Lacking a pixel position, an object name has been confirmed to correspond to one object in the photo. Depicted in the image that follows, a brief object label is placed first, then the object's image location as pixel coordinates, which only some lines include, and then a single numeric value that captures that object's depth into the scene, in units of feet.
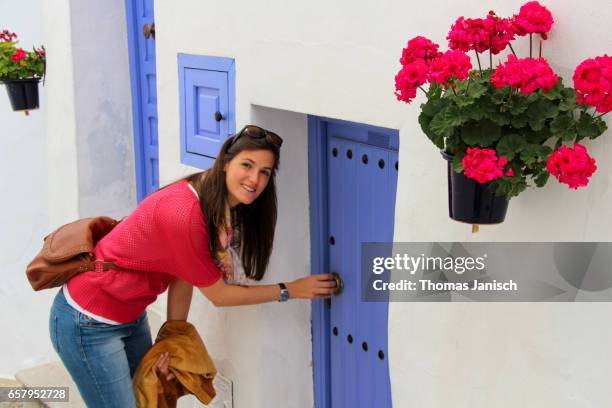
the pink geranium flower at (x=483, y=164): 7.06
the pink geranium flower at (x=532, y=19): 7.38
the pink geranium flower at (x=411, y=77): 7.54
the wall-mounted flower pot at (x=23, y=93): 20.18
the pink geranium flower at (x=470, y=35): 7.50
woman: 10.89
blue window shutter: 12.80
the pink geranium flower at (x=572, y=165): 6.73
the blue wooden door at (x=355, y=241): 11.57
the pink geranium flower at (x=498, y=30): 7.50
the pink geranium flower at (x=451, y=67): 7.33
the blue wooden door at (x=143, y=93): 19.08
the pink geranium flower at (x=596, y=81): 6.70
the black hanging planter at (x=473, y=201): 7.57
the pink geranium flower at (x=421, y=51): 7.76
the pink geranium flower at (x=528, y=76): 6.99
